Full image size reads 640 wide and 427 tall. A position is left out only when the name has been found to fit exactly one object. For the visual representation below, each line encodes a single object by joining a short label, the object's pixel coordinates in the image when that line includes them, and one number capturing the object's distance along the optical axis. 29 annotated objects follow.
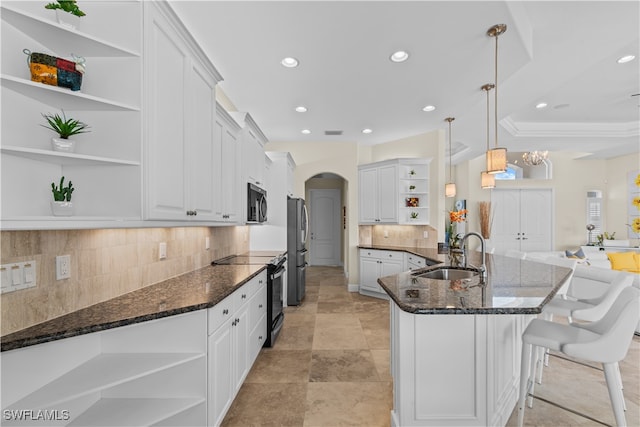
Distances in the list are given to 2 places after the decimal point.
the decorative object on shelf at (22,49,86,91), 1.23
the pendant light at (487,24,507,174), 2.71
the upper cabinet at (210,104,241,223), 2.51
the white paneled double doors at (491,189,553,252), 7.62
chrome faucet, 2.12
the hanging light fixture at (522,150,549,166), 6.64
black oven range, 3.14
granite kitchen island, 1.69
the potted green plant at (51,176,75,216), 1.31
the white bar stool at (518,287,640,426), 1.56
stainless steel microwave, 3.28
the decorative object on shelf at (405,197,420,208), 5.36
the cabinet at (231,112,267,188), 3.17
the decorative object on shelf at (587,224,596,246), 7.18
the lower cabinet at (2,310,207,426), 1.25
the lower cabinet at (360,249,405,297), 5.02
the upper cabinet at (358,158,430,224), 5.27
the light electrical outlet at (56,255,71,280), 1.43
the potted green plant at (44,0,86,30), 1.31
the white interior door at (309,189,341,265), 8.85
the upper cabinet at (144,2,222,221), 1.59
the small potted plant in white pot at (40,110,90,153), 1.30
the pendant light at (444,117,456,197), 4.82
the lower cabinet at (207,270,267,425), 1.79
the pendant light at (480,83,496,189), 3.29
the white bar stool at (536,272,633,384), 2.23
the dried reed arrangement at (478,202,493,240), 7.32
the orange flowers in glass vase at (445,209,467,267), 2.82
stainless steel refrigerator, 4.64
